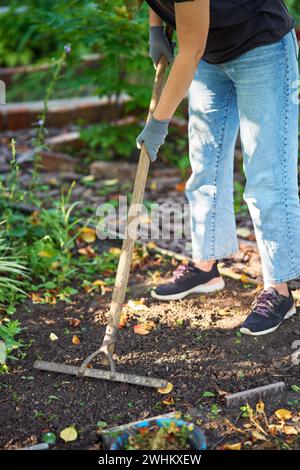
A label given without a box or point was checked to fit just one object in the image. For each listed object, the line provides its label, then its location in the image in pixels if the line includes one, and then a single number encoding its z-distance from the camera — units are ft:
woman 16.03
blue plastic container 14.03
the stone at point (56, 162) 32.91
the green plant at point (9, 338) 17.70
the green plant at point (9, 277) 20.42
